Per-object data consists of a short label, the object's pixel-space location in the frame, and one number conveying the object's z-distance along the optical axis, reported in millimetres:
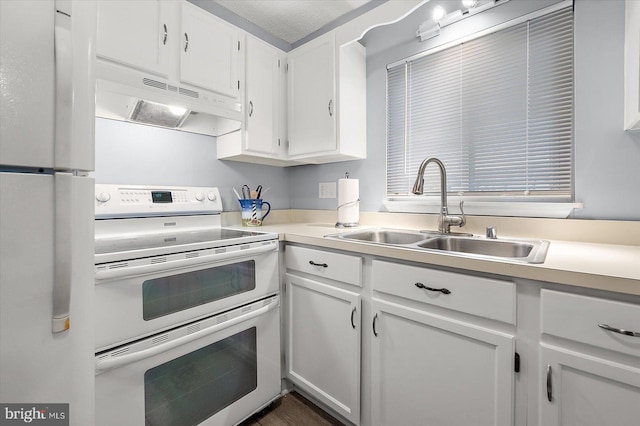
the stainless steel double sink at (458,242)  1238
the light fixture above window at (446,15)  1550
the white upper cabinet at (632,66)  1038
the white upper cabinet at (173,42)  1308
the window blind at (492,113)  1366
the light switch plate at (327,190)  2271
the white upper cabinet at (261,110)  1874
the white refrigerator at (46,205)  625
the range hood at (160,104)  1312
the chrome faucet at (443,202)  1527
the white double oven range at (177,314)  1010
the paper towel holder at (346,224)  1939
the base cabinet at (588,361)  723
